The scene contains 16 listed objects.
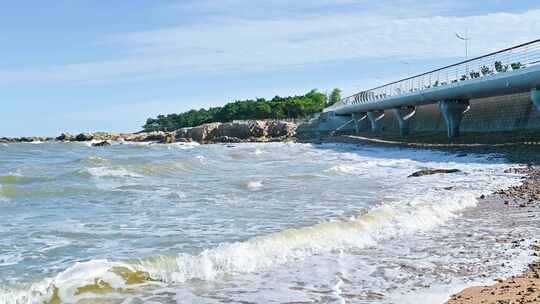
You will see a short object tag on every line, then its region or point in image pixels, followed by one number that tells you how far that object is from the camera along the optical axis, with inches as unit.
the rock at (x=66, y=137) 4790.8
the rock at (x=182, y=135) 3917.8
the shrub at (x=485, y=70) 1422.2
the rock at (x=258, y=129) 3747.5
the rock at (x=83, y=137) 4611.2
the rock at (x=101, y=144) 3355.3
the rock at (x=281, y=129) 3653.8
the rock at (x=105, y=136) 4827.8
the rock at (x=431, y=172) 951.8
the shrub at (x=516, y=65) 1238.1
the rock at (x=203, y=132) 3843.8
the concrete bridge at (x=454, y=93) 1223.5
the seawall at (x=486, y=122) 1520.7
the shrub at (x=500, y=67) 1353.3
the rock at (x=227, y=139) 3520.2
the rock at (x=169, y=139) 3778.5
